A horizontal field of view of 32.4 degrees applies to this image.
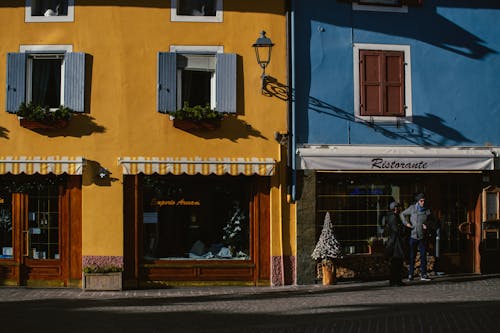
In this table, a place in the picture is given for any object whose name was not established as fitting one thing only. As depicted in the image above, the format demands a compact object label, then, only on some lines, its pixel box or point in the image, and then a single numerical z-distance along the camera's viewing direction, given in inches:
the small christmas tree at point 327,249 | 713.0
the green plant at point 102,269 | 681.3
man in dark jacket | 688.4
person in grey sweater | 728.3
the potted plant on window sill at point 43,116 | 694.5
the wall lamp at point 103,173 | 706.8
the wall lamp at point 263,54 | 717.9
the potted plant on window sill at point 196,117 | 703.1
